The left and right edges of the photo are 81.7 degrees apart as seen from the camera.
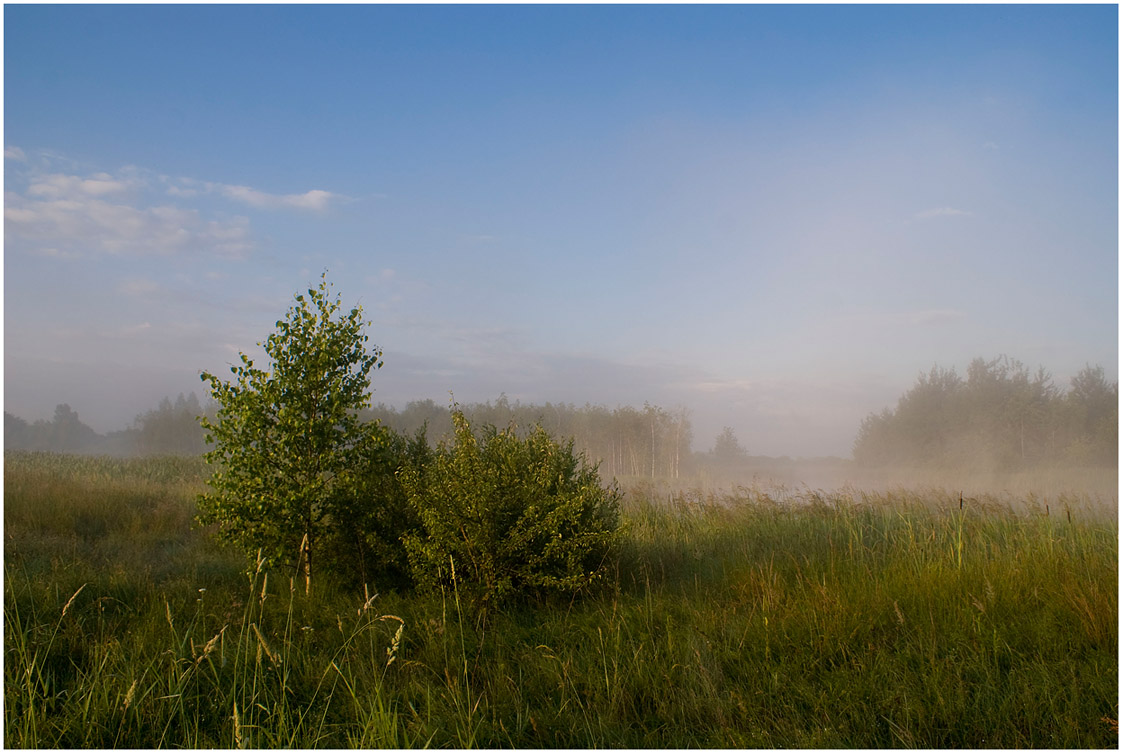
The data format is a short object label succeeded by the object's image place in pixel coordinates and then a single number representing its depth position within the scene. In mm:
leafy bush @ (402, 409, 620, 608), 5605
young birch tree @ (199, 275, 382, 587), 6105
